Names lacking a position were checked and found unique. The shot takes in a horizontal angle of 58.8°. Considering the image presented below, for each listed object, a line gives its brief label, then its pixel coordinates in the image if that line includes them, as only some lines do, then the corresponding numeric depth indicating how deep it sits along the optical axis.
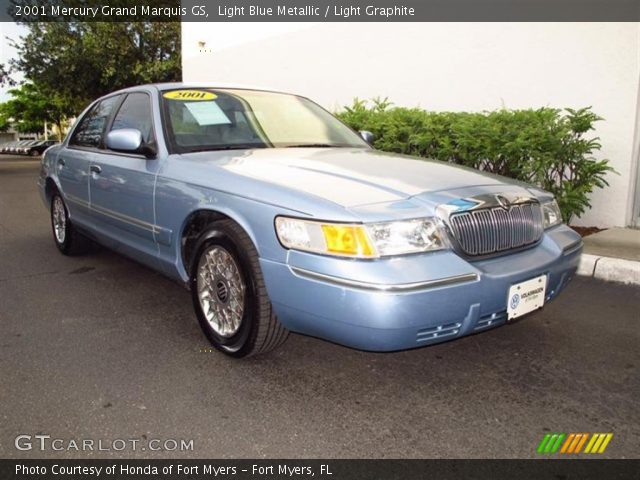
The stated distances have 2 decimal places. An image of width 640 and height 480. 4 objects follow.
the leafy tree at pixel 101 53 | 22.20
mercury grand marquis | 2.52
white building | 6.52
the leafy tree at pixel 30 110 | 56.24
